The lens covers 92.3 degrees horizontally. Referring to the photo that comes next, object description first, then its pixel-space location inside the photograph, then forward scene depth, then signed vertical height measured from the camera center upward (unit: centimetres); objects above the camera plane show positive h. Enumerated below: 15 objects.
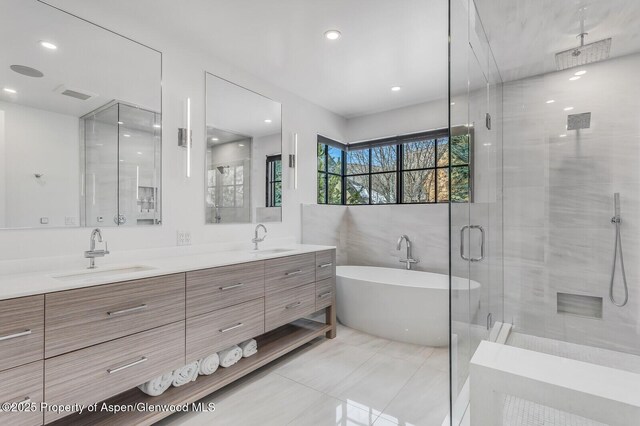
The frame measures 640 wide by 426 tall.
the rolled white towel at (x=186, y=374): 184 -97
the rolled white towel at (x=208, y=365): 196 -97
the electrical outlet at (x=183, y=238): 237 -19
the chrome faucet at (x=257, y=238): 280 -23
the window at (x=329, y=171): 400 +59
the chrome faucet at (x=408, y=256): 365 -51
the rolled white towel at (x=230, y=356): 208 -97
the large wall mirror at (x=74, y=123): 165 +56
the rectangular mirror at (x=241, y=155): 263 +55
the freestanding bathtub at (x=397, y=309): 265 -88
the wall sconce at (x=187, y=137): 238 +60
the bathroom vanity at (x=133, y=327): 121 -58
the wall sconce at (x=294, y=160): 338 +59
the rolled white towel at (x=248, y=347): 223 -98
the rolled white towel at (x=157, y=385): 172 -97
